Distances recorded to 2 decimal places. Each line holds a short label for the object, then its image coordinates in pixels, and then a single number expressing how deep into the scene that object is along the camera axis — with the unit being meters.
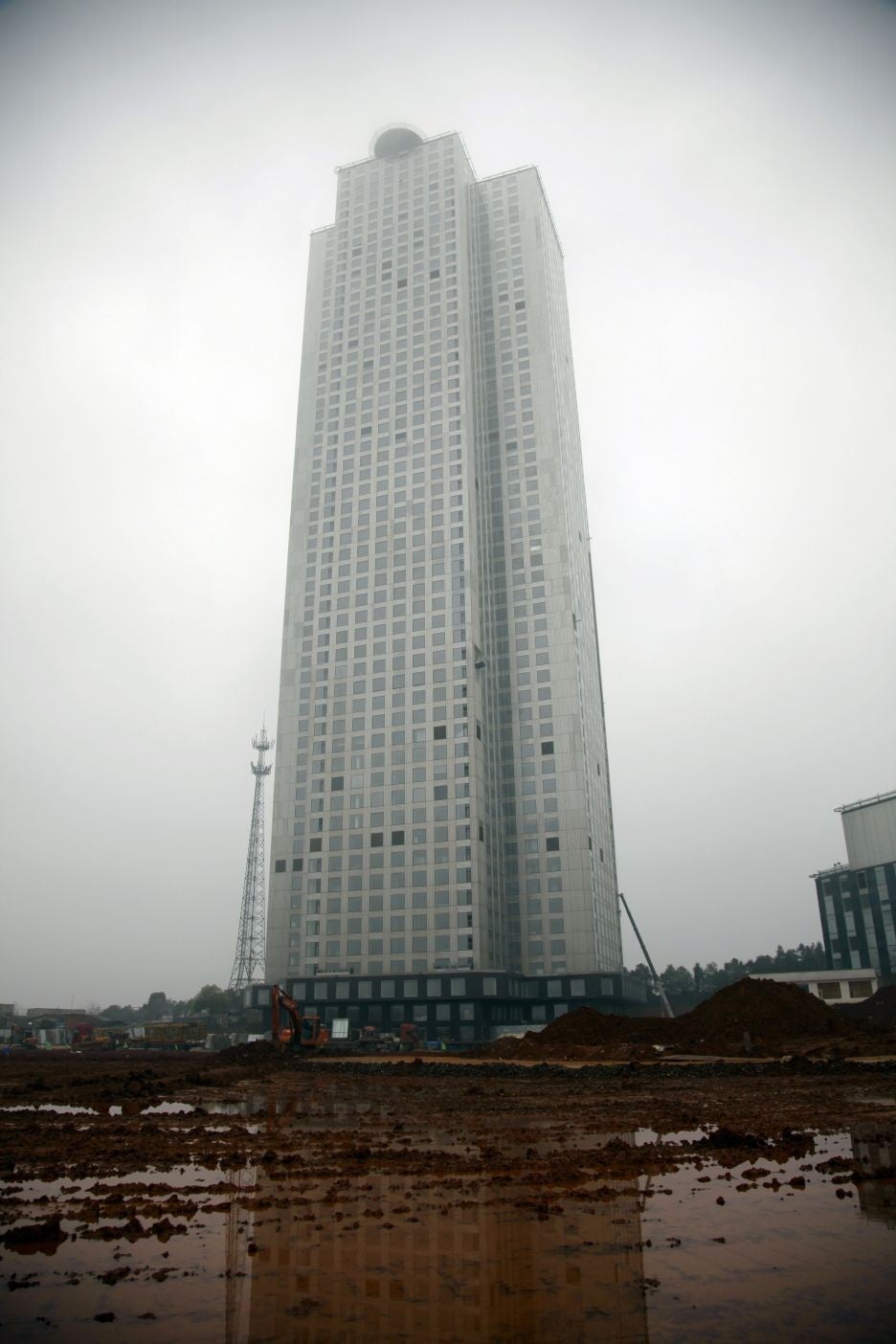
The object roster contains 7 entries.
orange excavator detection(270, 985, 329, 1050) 55.60
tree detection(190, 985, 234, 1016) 191.39
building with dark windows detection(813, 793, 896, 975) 113.38
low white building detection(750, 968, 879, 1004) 98.94
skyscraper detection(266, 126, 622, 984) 94.19
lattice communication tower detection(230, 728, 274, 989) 137.62
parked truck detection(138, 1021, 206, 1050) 92.50
